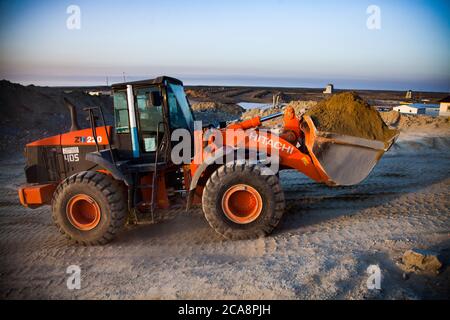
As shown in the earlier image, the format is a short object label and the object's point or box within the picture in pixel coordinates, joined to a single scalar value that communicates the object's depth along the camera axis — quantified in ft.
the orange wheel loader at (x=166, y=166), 15.78
